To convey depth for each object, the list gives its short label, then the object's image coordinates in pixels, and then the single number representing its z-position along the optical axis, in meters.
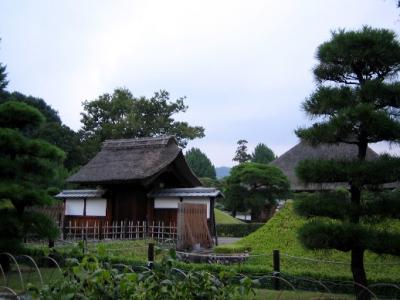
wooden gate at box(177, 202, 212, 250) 15.55
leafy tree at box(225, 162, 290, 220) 26.08
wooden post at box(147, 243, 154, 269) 10.51
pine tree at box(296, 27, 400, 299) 7.18
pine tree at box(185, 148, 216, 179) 54.31
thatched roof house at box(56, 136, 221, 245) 17.58
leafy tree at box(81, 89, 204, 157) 34.28
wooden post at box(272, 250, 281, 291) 9.20
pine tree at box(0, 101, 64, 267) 9.61
